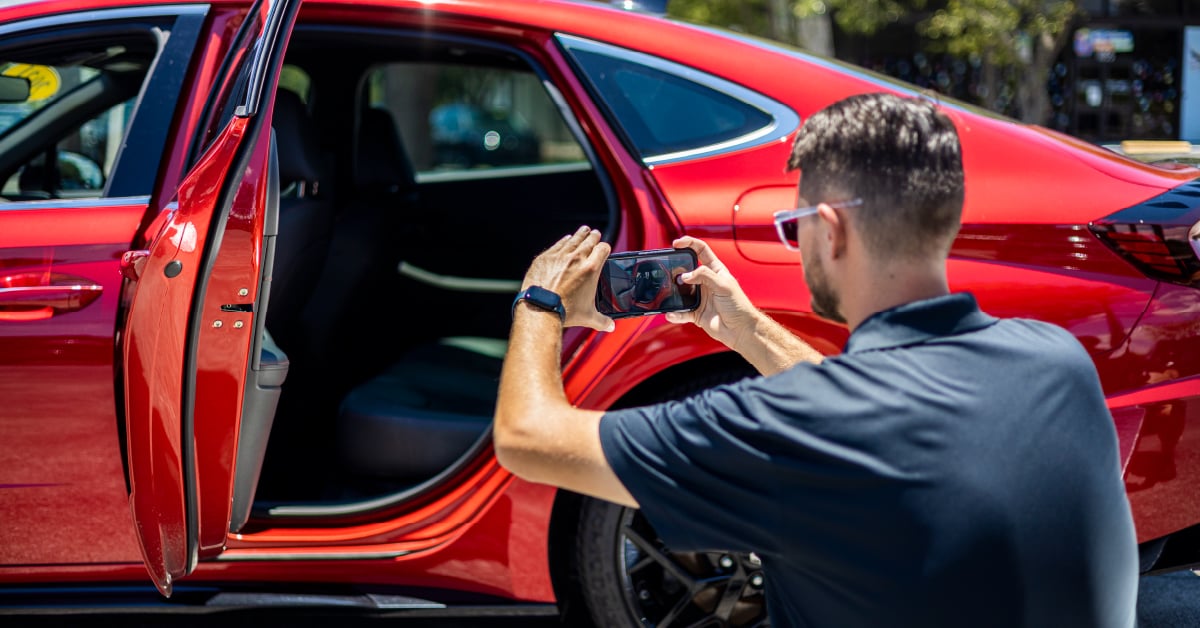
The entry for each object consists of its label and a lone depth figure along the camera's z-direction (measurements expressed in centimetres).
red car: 217
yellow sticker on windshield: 289
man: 118
